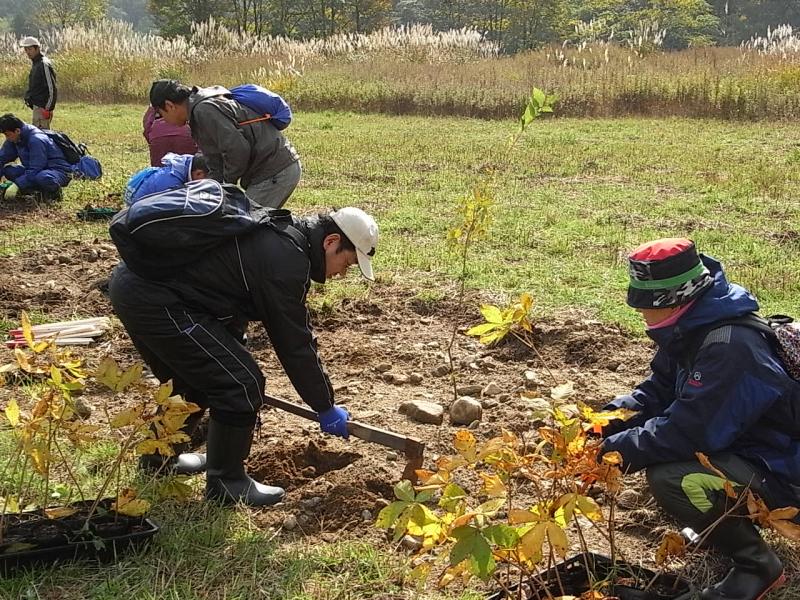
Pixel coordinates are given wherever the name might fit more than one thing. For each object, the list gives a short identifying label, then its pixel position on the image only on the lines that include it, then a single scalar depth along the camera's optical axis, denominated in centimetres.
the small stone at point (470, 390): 441
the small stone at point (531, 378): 445
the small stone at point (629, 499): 336
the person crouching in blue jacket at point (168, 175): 466
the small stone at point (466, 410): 407
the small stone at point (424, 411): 407
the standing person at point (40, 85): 1144
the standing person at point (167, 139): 611
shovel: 342
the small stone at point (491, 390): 438
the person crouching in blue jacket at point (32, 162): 913
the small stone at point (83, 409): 404
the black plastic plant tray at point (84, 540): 276
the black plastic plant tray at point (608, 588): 247
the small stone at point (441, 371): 471
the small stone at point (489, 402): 427
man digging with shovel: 313
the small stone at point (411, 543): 307
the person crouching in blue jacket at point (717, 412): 254
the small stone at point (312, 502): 341
